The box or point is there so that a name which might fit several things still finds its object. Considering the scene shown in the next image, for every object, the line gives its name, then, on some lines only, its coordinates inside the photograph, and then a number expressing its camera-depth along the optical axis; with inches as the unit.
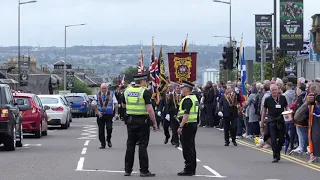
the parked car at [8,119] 871.1
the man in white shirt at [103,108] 927.7
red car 1142.3
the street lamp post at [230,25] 2487.3
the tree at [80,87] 5211.6
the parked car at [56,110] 1446.9
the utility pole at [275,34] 1350.9
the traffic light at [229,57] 1507.1
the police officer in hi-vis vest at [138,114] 652.1
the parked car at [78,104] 2208.4
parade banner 1439.5
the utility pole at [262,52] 1450.5
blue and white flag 1232.2
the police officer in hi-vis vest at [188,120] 663.1
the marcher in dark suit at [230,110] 993.5
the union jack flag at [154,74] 1392.8
